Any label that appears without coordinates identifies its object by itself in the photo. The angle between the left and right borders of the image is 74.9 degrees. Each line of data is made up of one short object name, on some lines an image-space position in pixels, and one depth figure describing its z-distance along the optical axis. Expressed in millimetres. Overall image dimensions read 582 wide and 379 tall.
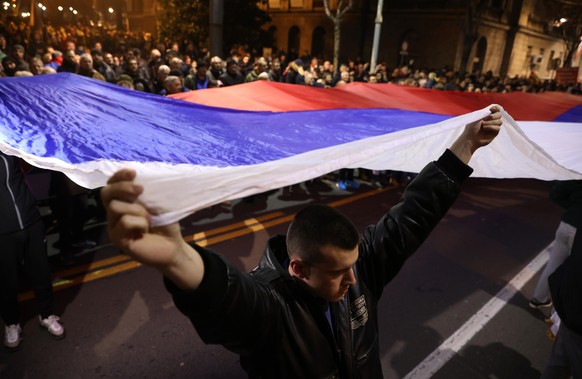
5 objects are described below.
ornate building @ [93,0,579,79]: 27047
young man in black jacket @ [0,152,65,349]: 3059
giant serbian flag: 1491
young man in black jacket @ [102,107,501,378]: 1036
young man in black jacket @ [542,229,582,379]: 2305
